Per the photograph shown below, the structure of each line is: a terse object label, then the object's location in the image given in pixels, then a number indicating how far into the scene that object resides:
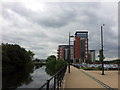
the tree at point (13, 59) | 20.42
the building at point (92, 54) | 59.30
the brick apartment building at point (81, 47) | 53.68
